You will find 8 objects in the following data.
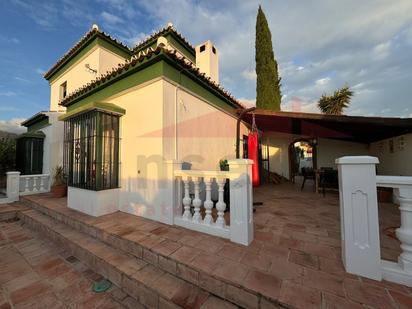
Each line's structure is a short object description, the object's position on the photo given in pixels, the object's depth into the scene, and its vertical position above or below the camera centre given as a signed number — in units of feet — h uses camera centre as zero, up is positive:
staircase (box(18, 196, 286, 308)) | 5.48 -4.58
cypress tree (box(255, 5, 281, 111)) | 33.68 +18.00
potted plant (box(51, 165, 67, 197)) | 18.58 -2.46
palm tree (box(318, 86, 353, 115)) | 43.27 +15.23
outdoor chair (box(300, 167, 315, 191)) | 23.37 -1.84
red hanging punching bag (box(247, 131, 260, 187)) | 13.21 +0.95
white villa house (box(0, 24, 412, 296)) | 5.51 +1.32
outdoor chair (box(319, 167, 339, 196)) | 18.69 -2.28
